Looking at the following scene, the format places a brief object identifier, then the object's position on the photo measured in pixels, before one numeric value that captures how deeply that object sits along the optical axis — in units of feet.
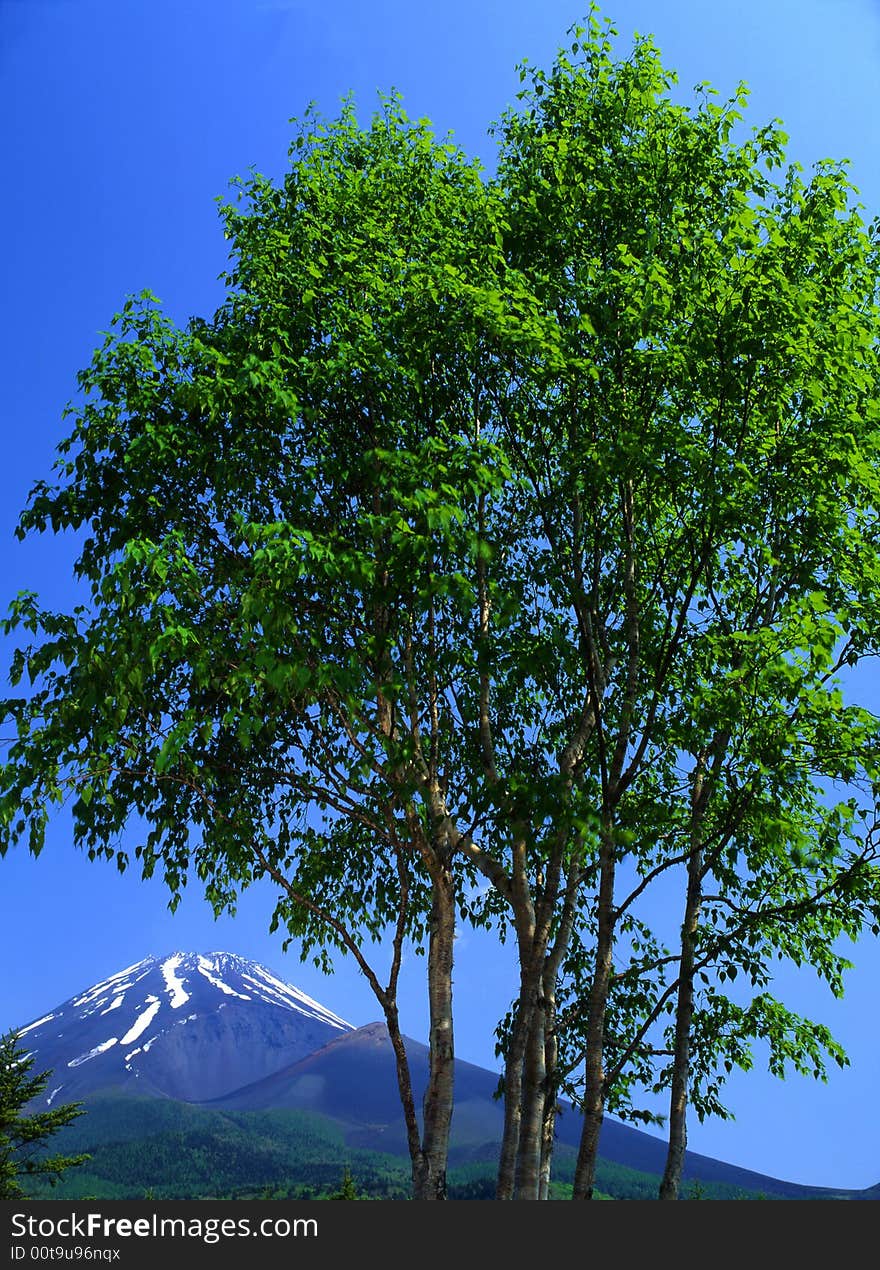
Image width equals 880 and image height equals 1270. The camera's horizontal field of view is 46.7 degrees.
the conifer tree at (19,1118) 79.20
